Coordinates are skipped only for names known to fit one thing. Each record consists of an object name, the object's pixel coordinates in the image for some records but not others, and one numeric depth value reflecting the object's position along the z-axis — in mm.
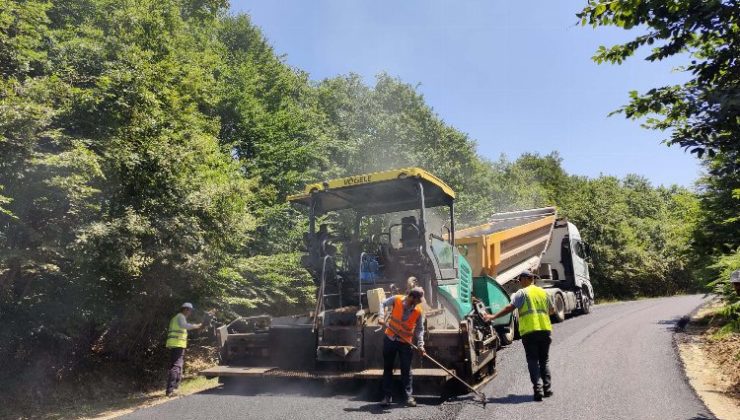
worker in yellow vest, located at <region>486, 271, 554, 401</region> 5832
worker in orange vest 5715
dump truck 9953
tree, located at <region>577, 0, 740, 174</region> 4234
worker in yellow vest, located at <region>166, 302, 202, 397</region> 7391
